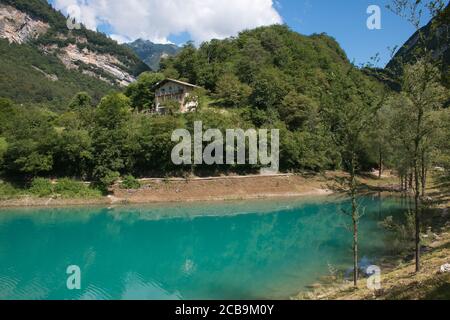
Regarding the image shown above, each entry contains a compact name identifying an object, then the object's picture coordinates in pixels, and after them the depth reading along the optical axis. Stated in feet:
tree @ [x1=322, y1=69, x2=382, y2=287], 47.19
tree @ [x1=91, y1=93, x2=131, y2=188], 136.26
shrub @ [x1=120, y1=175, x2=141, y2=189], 135.74
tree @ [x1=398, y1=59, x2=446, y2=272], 45.32
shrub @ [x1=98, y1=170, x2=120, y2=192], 132.98
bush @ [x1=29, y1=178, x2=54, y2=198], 128.06
